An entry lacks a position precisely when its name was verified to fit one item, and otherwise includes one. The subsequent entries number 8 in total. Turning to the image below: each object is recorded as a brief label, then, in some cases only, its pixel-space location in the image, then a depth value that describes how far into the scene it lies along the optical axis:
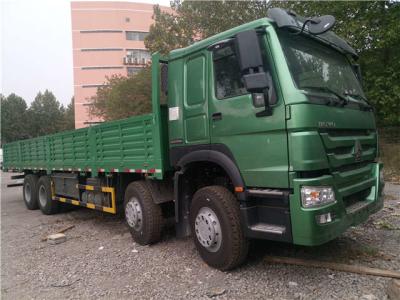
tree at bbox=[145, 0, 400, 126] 12.37
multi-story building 54.06
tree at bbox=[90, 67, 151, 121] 18.67
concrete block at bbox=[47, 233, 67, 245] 5.79
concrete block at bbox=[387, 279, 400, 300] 3.17
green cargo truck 3.31
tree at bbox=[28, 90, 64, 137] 57.39
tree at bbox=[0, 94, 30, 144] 53.47
